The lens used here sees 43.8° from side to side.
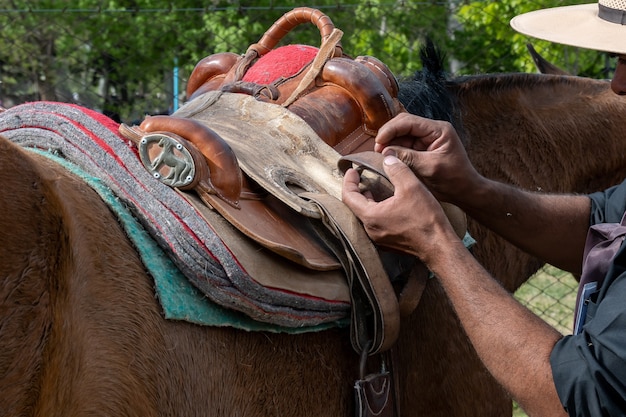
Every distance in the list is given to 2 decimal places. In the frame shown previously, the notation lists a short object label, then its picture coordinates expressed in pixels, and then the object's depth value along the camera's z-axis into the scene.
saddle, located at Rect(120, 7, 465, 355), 1.86
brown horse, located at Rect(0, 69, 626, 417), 1.46
